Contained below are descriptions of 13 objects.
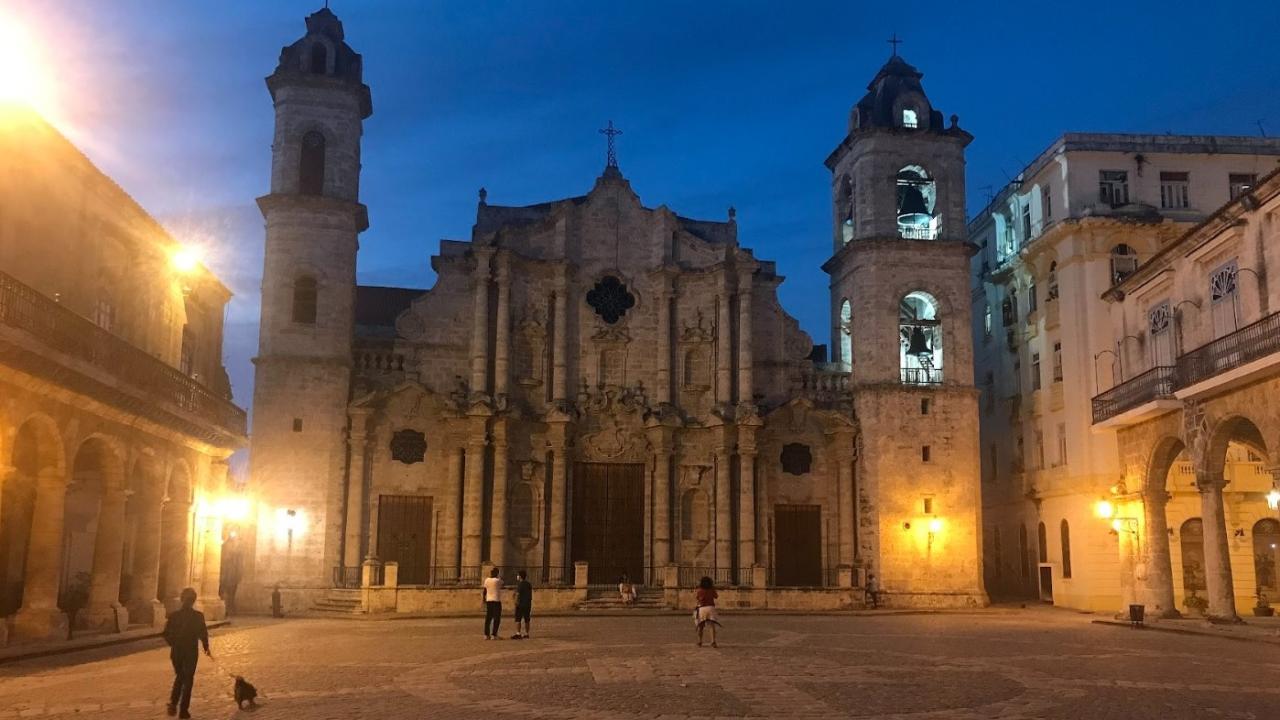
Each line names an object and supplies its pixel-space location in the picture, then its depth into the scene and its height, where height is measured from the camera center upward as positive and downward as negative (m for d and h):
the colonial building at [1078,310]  36.59 +8.21
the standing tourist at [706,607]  21.64 -1.20
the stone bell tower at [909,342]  36.56 +7.03
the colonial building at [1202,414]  25.22 +3.34
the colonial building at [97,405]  20.19 +2.69
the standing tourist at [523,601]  23.05 -1.20
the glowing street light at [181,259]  28.70 +7.10
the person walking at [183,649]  12.73 -1.25
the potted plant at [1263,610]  32.41 -1.73
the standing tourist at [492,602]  22.91 -1.22
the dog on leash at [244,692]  13.33 -1.80
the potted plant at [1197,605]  31.59 -1.56
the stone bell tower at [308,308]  34.31 +7.29
